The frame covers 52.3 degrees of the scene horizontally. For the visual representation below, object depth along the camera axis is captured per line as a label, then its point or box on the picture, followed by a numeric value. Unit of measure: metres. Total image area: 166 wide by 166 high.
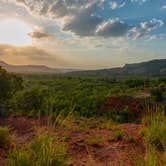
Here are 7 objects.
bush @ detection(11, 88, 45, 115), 8.04
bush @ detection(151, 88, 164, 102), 11.20
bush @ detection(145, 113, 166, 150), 3.54
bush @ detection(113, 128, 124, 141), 4.14
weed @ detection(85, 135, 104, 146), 3.86
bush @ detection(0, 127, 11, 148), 3.74
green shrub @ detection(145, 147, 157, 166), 2.12
